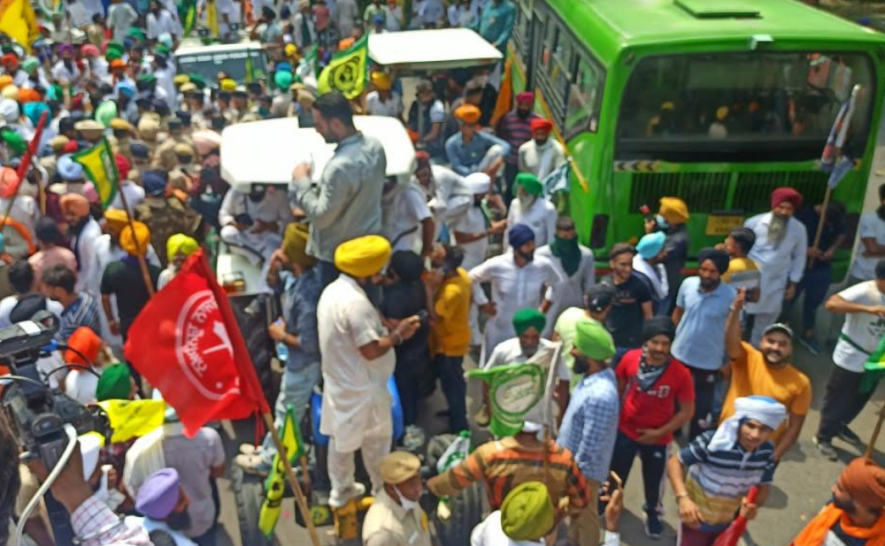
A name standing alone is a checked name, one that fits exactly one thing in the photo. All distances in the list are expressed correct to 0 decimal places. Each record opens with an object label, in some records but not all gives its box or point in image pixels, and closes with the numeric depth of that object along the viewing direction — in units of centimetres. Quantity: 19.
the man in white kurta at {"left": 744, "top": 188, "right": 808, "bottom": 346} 669
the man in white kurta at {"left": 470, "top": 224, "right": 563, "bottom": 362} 616
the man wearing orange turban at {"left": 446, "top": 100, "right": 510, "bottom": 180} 886
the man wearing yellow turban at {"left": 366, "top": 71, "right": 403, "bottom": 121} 1132
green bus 706
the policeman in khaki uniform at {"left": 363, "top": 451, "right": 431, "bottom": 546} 406
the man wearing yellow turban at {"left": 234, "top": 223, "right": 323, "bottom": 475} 532
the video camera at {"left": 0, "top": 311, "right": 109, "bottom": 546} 260
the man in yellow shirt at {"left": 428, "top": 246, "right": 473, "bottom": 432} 580
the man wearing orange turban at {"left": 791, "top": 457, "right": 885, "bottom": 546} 367
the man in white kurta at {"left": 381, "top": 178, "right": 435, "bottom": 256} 620
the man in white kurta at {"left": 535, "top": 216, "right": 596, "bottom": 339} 623
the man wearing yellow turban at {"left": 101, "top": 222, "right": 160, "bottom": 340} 625
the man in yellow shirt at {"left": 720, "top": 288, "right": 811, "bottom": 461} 493
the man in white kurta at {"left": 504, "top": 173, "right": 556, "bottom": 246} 704
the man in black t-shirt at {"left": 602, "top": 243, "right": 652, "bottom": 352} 579
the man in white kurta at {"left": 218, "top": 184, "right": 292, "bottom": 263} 638
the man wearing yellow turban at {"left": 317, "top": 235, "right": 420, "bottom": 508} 466
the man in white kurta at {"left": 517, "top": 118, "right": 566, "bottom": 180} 843
